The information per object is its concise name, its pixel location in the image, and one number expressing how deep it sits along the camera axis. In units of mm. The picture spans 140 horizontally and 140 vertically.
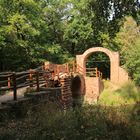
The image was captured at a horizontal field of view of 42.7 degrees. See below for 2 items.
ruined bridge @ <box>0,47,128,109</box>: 9953
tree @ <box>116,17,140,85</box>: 15296
